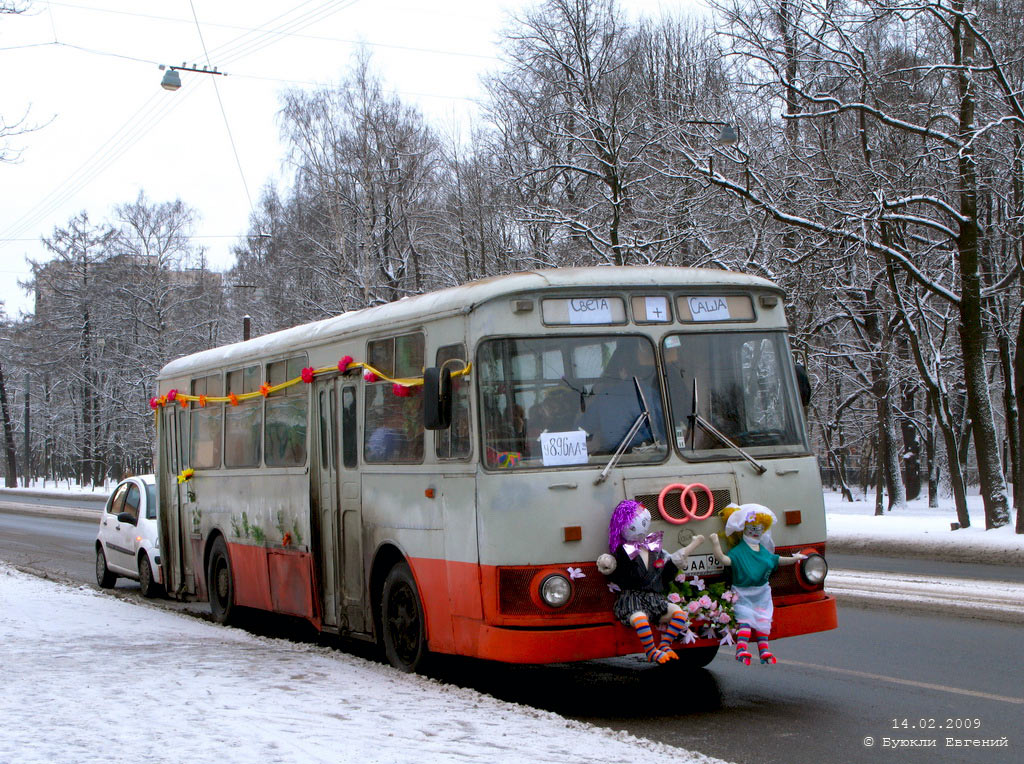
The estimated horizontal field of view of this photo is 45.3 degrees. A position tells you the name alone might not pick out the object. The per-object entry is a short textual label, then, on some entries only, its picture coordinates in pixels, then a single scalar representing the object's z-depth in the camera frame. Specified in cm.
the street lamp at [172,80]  2125
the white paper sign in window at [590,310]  807
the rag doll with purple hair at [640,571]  747
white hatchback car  1627
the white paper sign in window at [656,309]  826
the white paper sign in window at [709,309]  843
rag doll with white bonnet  764
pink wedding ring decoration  778
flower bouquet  761
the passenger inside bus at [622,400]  786
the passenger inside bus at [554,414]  777
